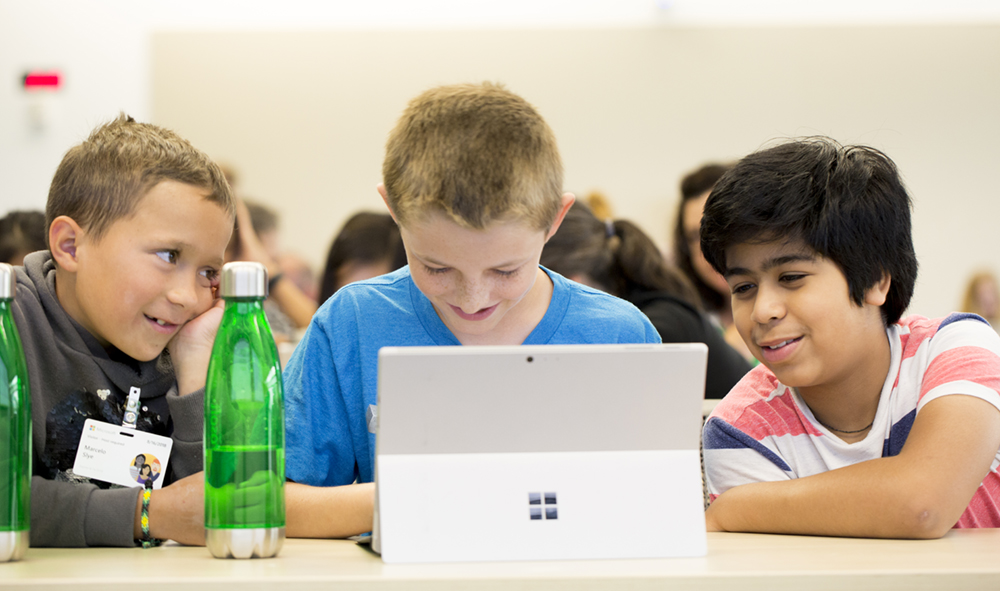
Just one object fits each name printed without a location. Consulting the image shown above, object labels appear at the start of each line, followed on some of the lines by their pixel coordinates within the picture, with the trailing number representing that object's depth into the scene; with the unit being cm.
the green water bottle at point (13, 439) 212
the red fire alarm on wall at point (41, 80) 857
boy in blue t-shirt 233
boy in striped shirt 259
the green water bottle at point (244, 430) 213
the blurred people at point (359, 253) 587
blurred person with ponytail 413
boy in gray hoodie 245
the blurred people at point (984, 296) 966
